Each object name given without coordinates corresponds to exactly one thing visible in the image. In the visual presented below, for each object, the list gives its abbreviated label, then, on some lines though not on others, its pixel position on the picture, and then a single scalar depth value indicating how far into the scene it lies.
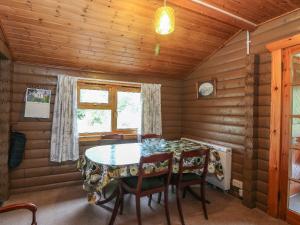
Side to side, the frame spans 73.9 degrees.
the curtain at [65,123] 3.32
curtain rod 3.55
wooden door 2.41
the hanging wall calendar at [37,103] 3.15
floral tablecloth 2.16
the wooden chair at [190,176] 2.37
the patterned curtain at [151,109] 4.07
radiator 3.06
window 3.70
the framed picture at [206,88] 3.67
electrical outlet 3.06
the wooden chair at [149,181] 2.12
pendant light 1.75
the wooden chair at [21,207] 1.31
